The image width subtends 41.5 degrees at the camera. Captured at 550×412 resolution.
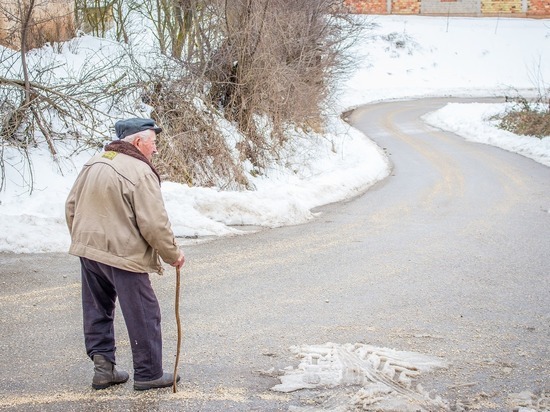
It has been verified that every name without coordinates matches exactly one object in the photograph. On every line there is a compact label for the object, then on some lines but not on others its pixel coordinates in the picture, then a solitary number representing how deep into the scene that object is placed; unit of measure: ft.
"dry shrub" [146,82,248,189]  46.19
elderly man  15.34
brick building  216.33
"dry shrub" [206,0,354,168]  55.36
